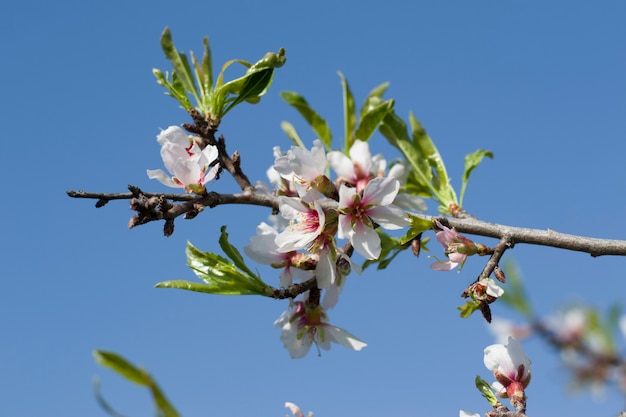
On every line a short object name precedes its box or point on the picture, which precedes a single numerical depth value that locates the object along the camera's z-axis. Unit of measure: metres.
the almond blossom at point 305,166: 0.66
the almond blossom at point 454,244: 0.66
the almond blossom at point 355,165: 0.72
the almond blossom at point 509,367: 0.65
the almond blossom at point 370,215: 0.65
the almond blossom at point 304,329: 0.69
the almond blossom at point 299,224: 0.65
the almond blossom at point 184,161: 0.66
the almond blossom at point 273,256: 0.69
